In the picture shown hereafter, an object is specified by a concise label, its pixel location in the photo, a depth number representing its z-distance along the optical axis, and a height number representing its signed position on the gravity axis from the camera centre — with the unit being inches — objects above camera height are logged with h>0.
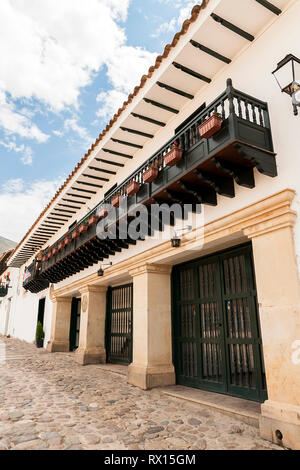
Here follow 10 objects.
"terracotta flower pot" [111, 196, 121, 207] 313.9 +124.1
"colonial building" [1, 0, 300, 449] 181.0 +90.4
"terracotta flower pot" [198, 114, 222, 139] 191.3 +121.8
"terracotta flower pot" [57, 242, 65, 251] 503.5 +126.2
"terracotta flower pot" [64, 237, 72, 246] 472.7 +126.0
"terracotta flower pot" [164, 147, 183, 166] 230.7 +124.3
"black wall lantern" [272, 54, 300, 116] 174.1 +152.8
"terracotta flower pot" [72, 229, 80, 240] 428.8 +123.7
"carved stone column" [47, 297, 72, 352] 632.4 -4.4
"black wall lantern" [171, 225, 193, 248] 275.7 +71.8
